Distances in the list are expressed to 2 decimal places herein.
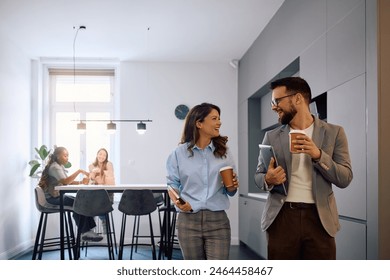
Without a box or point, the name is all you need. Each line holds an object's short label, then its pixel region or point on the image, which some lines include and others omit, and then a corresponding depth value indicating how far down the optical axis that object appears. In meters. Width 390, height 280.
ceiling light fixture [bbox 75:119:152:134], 4.98
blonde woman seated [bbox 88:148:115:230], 5.17
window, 5.95
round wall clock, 5.74
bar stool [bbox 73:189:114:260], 3.86
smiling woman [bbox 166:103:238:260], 1.84
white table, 3.88
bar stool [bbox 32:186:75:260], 4.23
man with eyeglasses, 1.58
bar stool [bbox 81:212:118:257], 4.70
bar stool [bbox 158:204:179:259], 3.79
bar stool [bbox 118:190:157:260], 3.89
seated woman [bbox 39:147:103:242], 4.32
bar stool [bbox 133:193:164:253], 4.84
